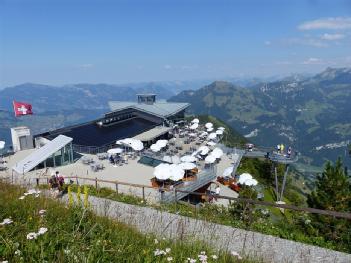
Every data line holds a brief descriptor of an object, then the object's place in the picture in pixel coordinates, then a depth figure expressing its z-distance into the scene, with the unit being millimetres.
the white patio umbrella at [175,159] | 30406
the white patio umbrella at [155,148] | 33369
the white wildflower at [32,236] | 3445
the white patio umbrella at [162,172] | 23672
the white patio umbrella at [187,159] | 30094
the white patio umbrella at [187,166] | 26741
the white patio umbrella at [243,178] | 28333
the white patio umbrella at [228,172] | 30889
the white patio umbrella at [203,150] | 35009
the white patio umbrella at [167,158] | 30358
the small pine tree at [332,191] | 21141
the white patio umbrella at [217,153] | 32812
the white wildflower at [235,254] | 4062
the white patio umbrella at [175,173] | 23906
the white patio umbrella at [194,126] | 49719
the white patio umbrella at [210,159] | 31969
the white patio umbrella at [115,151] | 30044
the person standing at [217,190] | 26086
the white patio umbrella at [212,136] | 44084
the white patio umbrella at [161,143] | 34125
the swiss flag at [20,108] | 34031
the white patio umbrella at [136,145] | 32469
